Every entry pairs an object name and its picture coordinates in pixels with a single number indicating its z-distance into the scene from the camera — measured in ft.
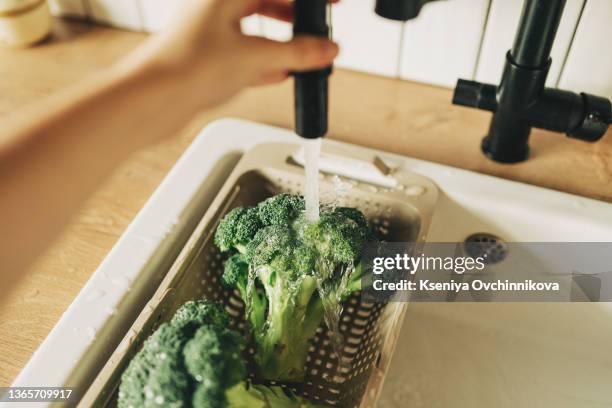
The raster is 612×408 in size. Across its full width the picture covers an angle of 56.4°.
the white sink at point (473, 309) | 2.49
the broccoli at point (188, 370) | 1.80
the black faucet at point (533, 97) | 2.25
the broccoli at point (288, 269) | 2.24
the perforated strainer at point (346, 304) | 2.09
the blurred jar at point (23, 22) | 3.42
